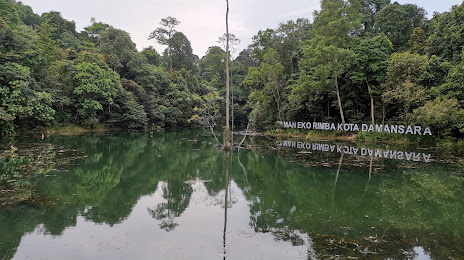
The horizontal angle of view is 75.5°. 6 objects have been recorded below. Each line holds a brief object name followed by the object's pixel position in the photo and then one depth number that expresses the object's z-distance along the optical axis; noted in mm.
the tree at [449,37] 19094
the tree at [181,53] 45122
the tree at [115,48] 33656
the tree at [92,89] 27422
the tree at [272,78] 26758
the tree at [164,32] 43688
